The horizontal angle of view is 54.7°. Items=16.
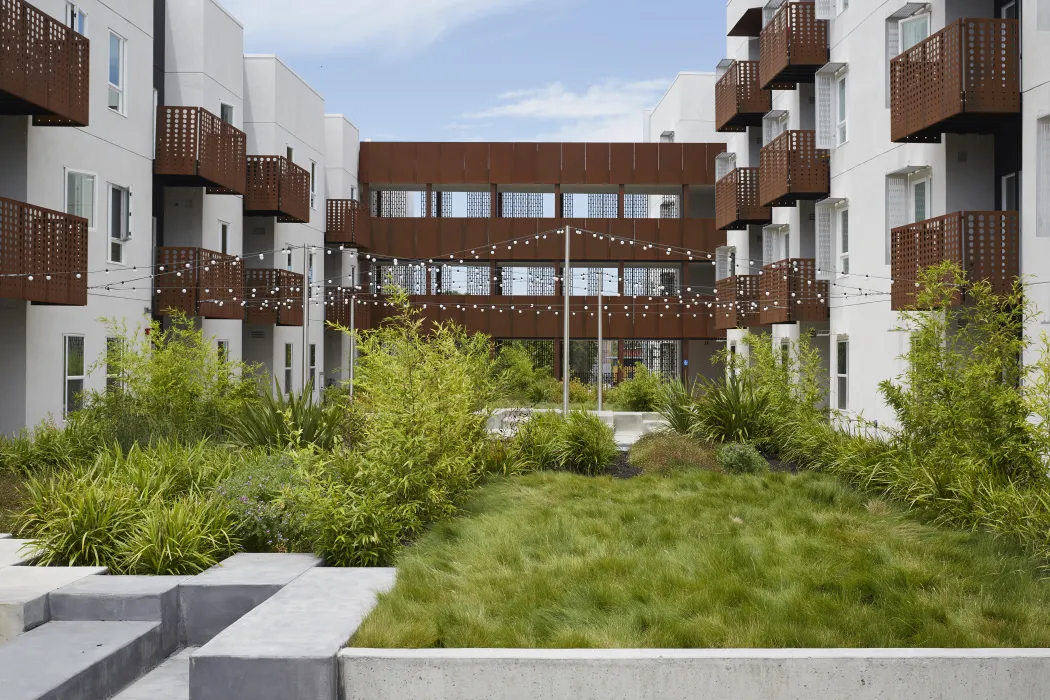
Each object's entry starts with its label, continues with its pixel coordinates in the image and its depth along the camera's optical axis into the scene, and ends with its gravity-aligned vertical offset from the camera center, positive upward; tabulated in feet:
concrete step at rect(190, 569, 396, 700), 21.27 -6.23
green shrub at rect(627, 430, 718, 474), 53.11 -5.13
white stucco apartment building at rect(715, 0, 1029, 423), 54.08 +13.59
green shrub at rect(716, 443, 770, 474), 52.06 -5.15
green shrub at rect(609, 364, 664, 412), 105.60 -3.32
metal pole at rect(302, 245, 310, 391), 88.53 +4.79
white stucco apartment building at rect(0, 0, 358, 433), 59.72 +13.22
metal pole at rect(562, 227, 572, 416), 72.84 -0.58
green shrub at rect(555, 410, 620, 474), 54.34 -4.75
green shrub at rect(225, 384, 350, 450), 47.80 -3.07
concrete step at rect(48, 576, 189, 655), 27.27 -6.60
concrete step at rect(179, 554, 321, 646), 27.86 -6.61
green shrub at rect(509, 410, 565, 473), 52.09 -4.51
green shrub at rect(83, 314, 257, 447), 50.88 -2.06
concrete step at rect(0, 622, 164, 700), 22.34 -7.08
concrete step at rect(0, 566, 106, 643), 26.17 -6.27
